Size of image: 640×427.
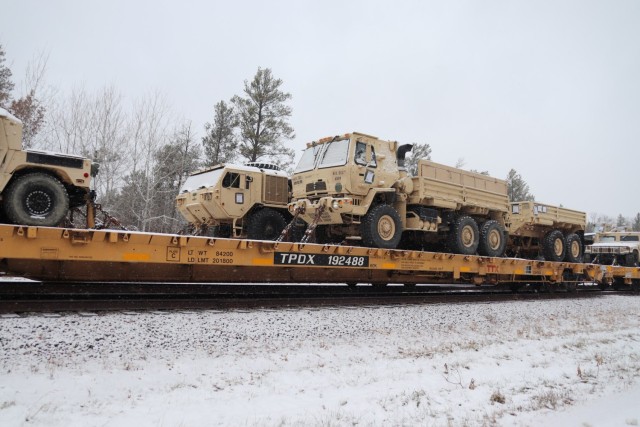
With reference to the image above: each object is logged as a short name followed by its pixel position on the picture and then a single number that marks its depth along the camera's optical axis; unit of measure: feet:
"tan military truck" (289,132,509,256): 29.32
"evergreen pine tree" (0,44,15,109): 70.59
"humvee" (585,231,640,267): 61.57
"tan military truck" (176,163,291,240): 39.27
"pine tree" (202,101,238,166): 93.71
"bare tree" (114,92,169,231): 72.64
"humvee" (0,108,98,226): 20.95
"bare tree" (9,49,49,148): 63.87
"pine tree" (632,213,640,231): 271.08
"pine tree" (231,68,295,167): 90.33
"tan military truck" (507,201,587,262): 43.80
